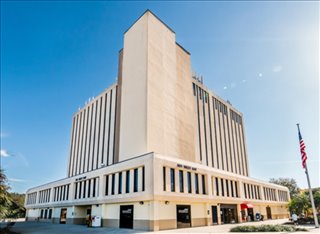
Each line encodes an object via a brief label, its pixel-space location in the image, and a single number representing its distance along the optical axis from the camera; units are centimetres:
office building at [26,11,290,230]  2719
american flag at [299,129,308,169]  2387
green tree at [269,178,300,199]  8359
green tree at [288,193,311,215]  3550
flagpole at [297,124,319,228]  2320
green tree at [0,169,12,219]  2005
